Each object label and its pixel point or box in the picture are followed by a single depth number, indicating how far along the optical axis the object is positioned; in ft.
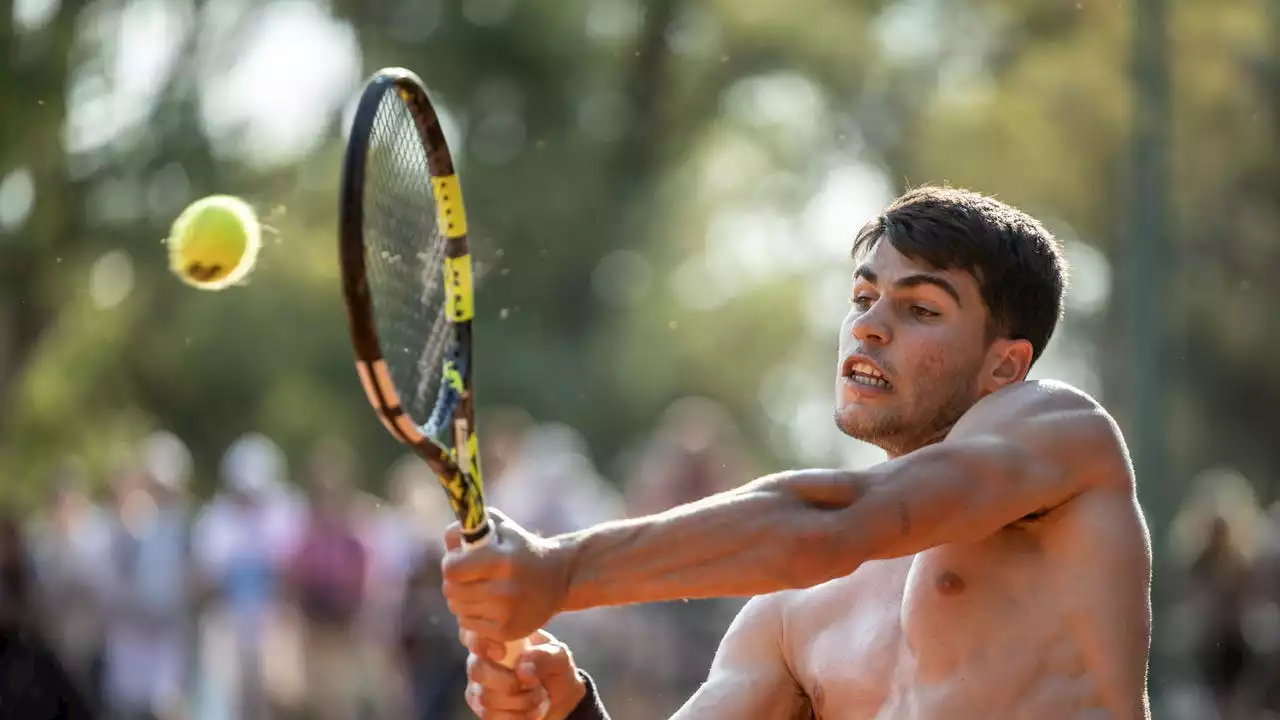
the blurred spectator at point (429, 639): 62.28
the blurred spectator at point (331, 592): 68.59
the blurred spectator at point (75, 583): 69.41
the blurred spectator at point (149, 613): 70.64
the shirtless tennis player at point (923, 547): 20.84
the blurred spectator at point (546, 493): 59.26
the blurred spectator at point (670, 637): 61.82
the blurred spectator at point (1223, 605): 65.41
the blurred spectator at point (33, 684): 37.91
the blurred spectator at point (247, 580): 68.95
